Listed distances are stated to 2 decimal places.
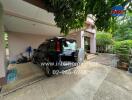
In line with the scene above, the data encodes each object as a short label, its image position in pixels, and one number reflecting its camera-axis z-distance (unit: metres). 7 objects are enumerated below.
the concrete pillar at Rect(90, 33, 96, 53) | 8.66
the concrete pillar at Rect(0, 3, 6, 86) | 2.75
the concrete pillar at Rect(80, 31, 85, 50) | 6.81
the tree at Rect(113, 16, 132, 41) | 8.24
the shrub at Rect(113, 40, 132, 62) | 4.52
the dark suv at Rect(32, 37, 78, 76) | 3.42
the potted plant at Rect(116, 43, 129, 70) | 4.46
